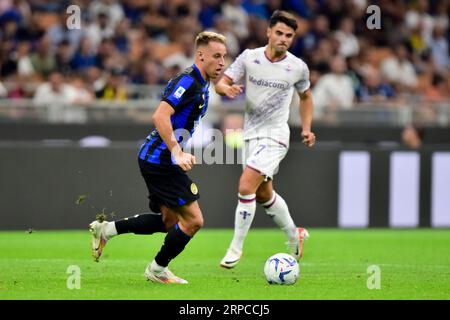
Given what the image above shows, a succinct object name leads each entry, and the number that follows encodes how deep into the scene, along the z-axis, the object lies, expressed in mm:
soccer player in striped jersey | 17984
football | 18609
